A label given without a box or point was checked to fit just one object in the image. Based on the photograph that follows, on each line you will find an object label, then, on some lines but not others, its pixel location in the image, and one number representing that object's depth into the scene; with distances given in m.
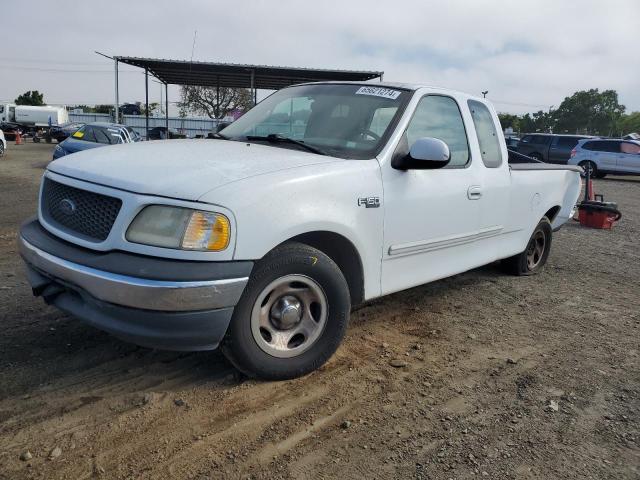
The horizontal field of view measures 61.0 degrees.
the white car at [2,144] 20.83
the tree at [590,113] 70.81
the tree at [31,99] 66.00
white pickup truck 2.65
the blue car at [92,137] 13.24
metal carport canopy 22.30
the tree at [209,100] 55.56
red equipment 9.50
